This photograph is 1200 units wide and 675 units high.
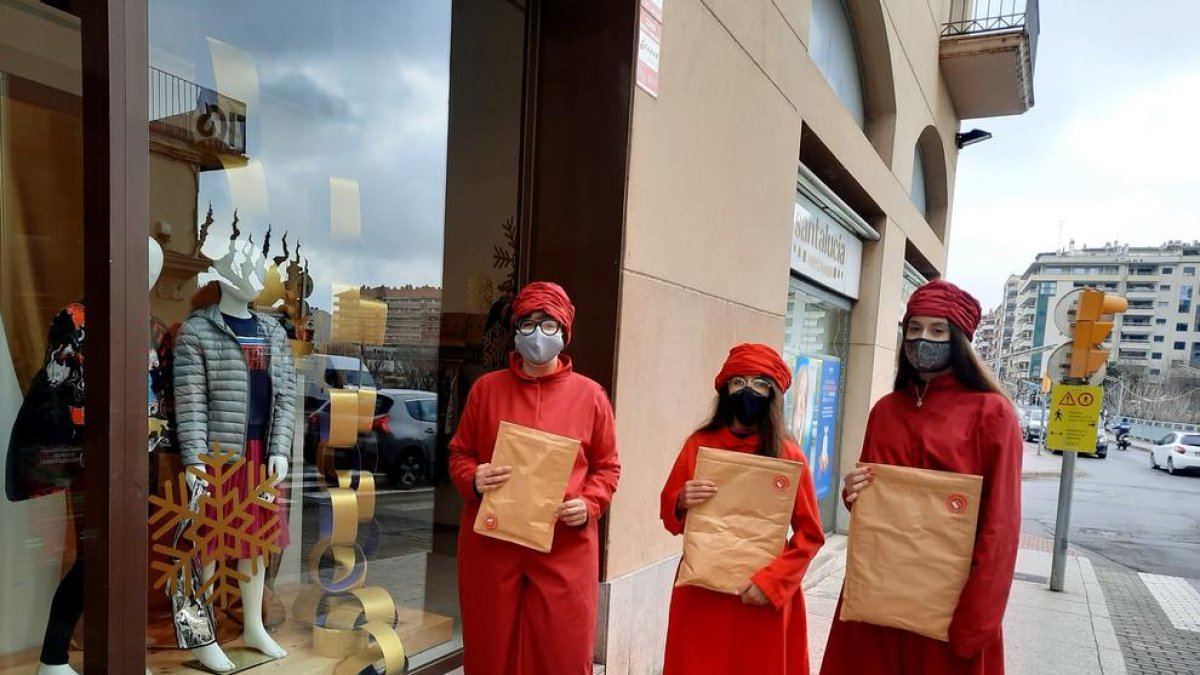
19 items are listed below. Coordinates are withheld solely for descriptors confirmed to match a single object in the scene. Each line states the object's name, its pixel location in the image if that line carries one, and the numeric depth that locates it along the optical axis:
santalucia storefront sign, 7.25
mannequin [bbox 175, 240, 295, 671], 2.76
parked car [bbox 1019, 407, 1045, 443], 38.91
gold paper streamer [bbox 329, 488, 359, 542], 3.30
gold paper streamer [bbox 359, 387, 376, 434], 3.50
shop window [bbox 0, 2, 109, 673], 2.29
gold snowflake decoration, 2.64
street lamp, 14.53
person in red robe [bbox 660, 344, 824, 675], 2.39
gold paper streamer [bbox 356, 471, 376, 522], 3.40
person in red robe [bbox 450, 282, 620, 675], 2.56
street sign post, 6.92
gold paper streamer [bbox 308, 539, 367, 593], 3.33
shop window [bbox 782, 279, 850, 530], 7.68
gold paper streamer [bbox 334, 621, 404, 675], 3.19
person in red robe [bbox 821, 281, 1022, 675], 2.10
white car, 24.08
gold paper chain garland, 3.22
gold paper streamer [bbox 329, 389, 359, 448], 3.40
